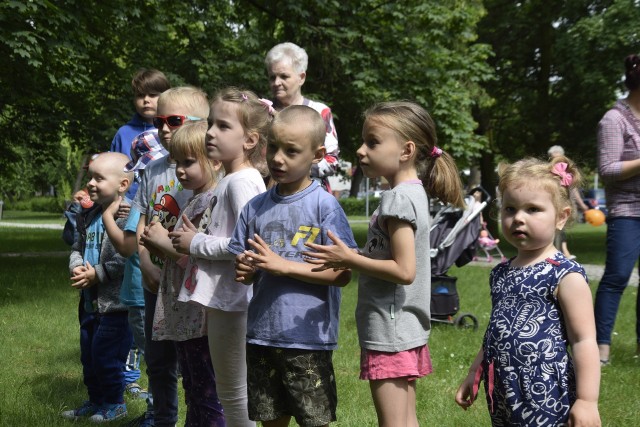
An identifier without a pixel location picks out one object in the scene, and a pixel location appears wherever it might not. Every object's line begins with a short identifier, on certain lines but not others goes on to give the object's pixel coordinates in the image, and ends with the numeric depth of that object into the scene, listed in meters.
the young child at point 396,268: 3.21
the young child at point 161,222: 4.14
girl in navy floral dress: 2.74
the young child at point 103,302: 4.75
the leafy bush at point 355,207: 56.47
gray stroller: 8.23
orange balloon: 11.10
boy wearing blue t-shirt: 3.23
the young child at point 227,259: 3.56
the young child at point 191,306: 3.79
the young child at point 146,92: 5.43
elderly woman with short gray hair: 5.10
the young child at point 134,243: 4.49
